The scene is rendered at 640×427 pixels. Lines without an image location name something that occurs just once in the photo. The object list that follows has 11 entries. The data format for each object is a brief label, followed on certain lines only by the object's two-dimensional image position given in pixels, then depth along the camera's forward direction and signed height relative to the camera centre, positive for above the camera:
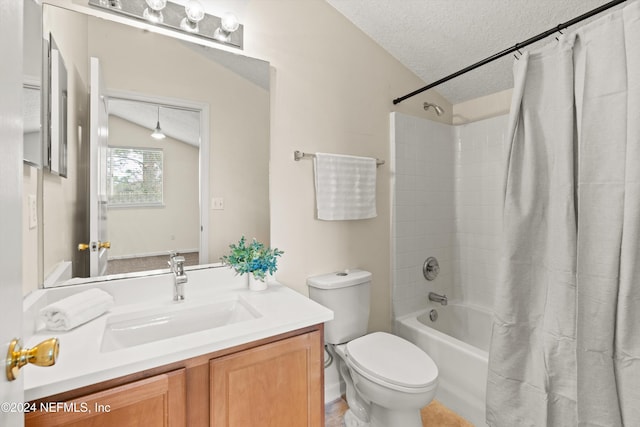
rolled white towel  1.04 -0.33
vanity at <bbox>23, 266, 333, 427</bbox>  0.82 -0.45
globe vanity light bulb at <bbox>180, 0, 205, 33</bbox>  1.45 +0.92
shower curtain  1.01 -0.10
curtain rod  1.19 +0.76
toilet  1.42 -0.75
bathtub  1.75 -0.89
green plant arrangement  1.49 -0.23
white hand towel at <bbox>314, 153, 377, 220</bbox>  1.89 +0.17
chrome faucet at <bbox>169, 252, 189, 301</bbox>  1.35 -0.27
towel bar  1.81 +0.34
